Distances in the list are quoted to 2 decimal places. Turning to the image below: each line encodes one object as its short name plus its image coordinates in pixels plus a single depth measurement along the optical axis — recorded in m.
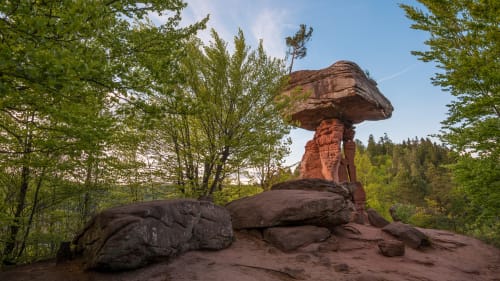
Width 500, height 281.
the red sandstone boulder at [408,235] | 8.09
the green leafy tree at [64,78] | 2.83
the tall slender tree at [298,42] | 20.69
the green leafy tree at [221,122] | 8.80
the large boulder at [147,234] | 4.36
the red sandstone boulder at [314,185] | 10.20
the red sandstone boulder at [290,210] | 7.20
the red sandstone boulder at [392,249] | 6.70
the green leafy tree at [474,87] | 6.97
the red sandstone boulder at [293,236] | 6.49
